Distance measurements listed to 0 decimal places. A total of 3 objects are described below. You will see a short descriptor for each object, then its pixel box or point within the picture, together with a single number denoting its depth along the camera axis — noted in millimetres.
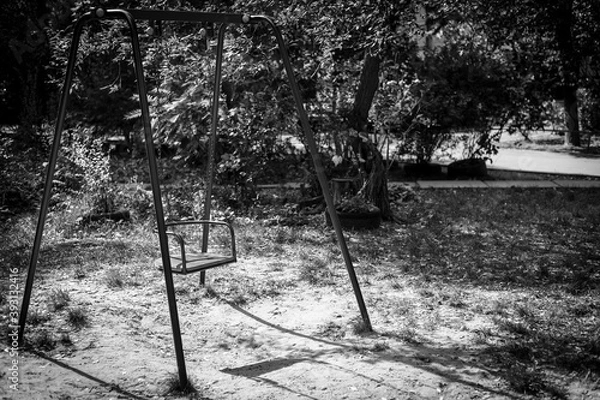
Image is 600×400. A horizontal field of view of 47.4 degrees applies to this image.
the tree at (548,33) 6945
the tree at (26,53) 11258
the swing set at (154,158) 3379
